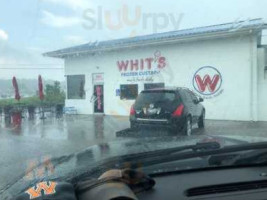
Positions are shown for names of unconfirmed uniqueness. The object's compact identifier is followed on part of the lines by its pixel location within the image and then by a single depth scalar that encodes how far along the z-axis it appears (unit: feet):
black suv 35.86
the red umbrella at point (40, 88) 64.59
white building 57.21
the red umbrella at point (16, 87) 63.21
